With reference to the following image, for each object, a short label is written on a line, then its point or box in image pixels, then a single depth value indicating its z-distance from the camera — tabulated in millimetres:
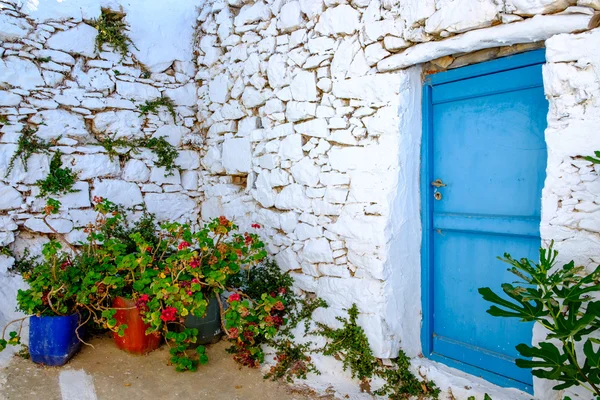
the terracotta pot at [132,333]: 3020
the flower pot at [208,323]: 3170
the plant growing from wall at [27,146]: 3488
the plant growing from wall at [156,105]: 4070
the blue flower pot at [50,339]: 2863
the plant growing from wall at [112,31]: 3902
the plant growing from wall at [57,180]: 3586
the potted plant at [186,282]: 2787
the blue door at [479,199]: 2322
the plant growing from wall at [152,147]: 3916
